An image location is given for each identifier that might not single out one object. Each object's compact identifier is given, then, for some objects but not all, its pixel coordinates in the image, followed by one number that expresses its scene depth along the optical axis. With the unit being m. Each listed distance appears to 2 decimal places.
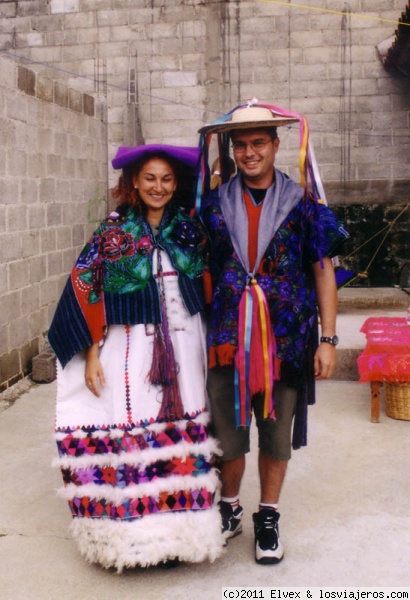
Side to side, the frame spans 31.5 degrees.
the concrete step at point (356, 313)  5.50
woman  2.63
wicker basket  4.54
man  2.63
